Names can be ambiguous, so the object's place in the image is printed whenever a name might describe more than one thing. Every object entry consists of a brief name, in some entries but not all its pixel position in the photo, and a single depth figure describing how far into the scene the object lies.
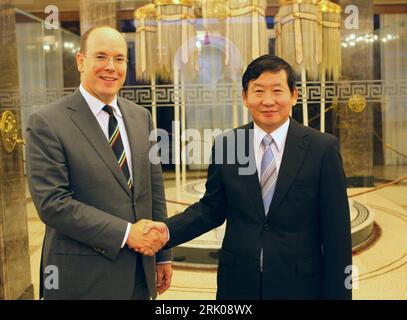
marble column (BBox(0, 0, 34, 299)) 2.46
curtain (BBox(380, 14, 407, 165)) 2.85
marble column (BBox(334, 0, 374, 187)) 2.85
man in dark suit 1.44
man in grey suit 1.44
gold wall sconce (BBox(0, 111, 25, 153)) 2.44
